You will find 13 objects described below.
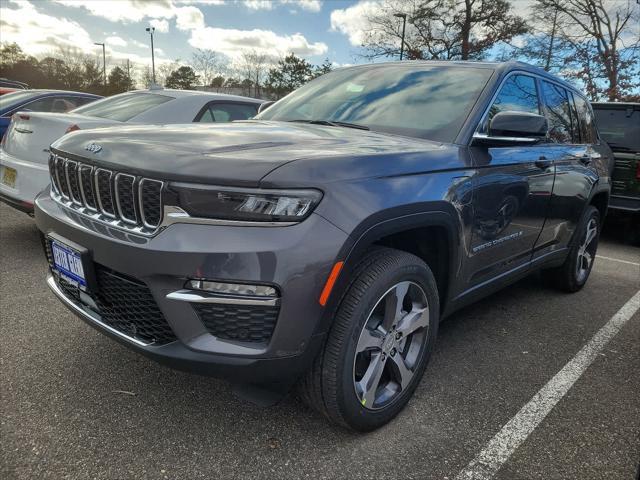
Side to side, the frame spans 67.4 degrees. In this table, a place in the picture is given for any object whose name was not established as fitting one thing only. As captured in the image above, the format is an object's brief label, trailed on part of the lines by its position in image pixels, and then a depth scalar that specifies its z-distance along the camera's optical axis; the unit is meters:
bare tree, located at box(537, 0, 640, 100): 22.73
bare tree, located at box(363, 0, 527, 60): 26.78
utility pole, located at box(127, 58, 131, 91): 47.81
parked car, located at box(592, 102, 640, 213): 6.23
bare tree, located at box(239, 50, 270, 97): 40.78
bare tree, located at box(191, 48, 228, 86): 45.03
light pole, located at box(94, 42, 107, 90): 47.94
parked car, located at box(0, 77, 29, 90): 20.75
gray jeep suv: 1.63
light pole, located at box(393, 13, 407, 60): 27.22
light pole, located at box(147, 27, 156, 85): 41.47
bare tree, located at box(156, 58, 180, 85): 46.09
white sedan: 4.10
